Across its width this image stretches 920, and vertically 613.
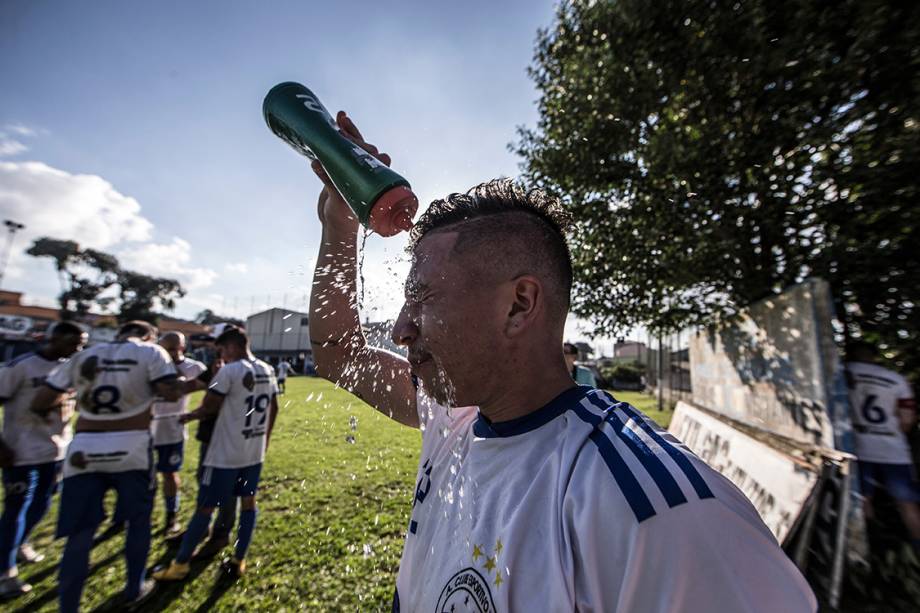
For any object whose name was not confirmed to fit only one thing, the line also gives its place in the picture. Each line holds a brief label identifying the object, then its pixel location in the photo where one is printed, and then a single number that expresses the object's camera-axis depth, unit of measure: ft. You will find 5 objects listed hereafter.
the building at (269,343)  105.29
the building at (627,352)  252.87
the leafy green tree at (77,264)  180.24
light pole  149.81
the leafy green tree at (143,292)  184.03
